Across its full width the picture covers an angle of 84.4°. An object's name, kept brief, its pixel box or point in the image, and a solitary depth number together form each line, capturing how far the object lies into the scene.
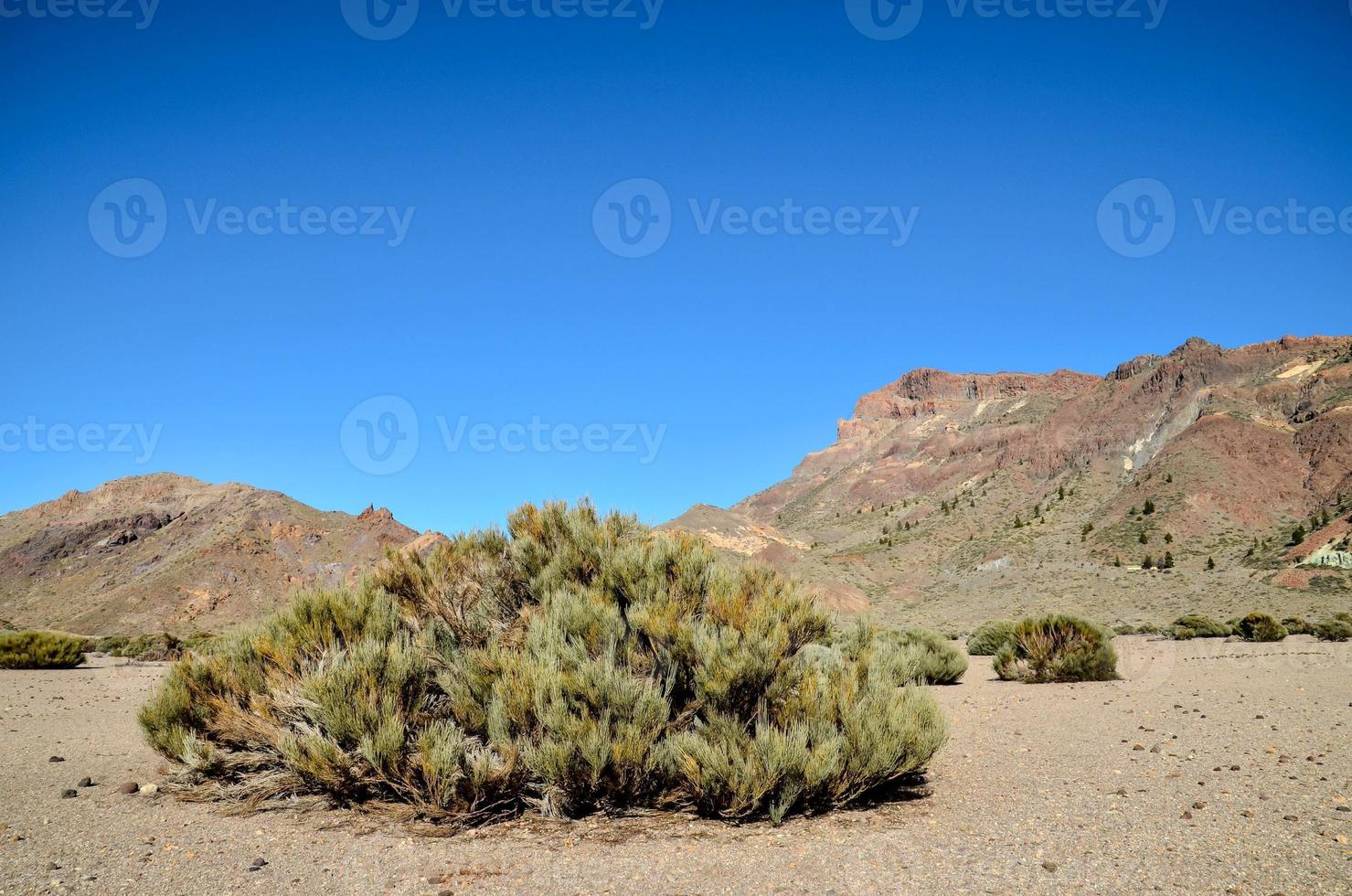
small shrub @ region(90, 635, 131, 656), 32.01
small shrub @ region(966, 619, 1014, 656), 22.72
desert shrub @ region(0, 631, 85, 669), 20.56
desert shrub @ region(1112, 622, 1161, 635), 30.94
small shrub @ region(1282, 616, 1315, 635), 25.72
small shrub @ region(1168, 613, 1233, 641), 26.22
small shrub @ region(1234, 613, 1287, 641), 23.83
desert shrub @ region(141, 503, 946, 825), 5.83
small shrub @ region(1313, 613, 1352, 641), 23.33
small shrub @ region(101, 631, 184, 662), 28.53
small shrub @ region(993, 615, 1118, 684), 15.30
